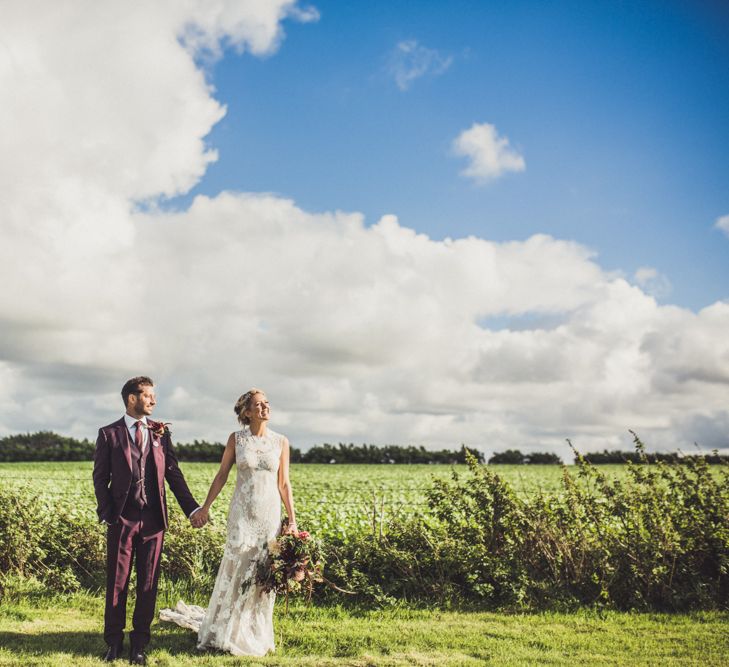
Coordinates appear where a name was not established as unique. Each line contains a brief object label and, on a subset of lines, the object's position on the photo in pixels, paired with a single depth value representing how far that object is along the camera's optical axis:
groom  6.59
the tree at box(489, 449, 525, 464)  82.00
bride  6.97
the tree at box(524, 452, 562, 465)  81.38
